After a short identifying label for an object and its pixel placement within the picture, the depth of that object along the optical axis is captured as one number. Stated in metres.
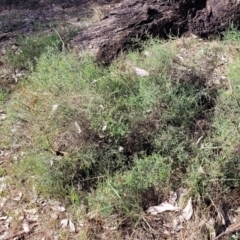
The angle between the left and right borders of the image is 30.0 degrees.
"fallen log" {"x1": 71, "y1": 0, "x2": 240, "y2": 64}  4.43
